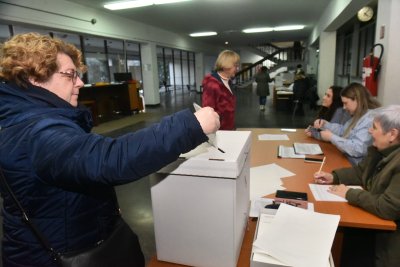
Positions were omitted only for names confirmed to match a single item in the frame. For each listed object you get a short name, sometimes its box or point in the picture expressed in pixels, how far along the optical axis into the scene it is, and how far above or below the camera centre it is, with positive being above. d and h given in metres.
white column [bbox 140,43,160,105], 9.67 +0.18
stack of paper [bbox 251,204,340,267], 0.87 -0.56
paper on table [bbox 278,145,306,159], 2.18 -0.63
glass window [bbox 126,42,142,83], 12.70 +0.90
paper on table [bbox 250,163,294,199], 1.56 -0.64
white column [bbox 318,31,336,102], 8.10 +0.35
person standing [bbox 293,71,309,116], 7.45 -0.42
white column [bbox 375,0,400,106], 2.93 +0.13
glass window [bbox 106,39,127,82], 9.76 +0.82
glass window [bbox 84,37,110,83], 11.16 +0.85
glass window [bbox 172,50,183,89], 16.99 +0.45
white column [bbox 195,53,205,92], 15.42 +0.47
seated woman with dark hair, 2.72 -0.38
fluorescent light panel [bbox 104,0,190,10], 5.82 +1.63
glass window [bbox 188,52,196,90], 16.08 +0.35
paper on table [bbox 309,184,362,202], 1.46 -0.65
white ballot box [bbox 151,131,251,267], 0.82 -0.40
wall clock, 5.32 +1.09
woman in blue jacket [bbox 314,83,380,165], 2.04 -0.42
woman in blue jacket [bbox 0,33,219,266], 0.61 -0.15
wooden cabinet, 7.30 -0.56
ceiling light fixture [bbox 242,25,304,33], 10.47 +1.72
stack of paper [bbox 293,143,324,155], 2.25 -0.63
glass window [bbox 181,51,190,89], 16.86 +0.38
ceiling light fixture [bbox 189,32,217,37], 11.48 +1.76
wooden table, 1.16 -0.65
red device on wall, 3.18 -0.02
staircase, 16.19 +0.73
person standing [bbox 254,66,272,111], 8.43 -0.26
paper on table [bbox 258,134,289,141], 2.71 -0.61
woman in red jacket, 2.95 -0.13
